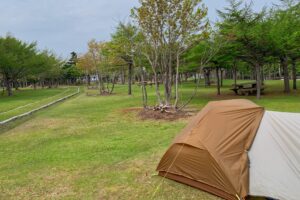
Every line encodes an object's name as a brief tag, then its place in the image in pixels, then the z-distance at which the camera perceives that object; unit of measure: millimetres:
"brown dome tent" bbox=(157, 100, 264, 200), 4953
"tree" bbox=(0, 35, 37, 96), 35344
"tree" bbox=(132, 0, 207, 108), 13523
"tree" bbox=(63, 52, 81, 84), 72719
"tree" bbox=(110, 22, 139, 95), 15453
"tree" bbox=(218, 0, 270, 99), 18266
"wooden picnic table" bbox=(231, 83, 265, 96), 23766
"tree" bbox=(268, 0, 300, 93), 17828
